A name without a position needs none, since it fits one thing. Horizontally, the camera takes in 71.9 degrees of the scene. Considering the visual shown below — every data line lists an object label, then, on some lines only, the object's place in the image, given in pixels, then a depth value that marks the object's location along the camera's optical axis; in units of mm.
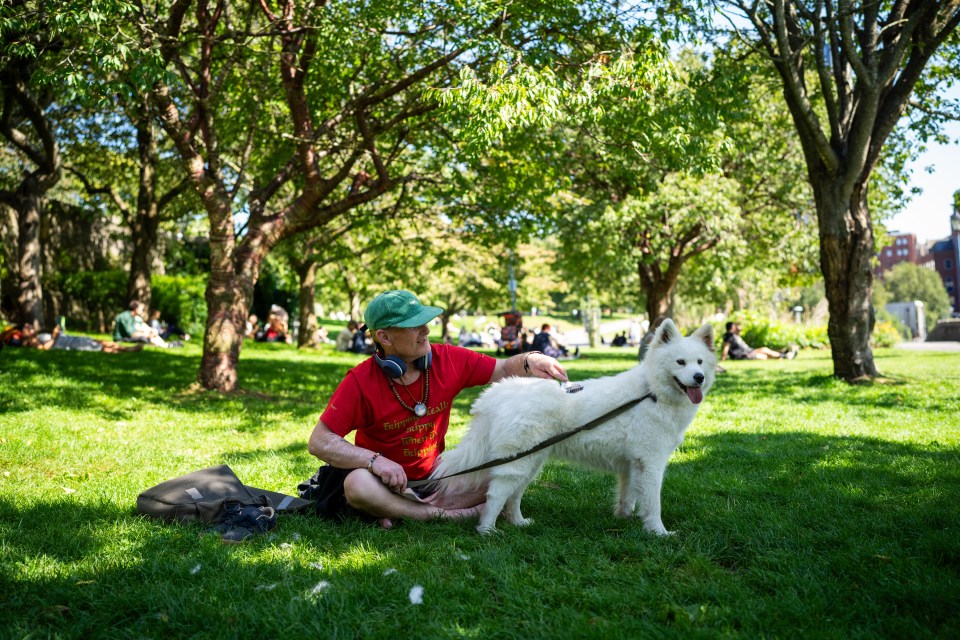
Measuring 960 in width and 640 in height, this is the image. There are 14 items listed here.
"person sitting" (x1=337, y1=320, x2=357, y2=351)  26453
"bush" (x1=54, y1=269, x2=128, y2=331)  22312
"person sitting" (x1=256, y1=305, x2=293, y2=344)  28859
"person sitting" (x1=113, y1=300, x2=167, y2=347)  16750
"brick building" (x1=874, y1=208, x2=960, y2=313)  96000
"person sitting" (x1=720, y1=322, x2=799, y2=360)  23694
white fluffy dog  4199
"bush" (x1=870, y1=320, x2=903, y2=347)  30391
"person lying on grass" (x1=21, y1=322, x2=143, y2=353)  14969
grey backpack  4254
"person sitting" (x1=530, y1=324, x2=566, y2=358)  20266
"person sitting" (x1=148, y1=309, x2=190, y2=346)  21750
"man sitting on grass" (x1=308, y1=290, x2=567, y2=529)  4094
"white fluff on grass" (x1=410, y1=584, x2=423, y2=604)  3135
